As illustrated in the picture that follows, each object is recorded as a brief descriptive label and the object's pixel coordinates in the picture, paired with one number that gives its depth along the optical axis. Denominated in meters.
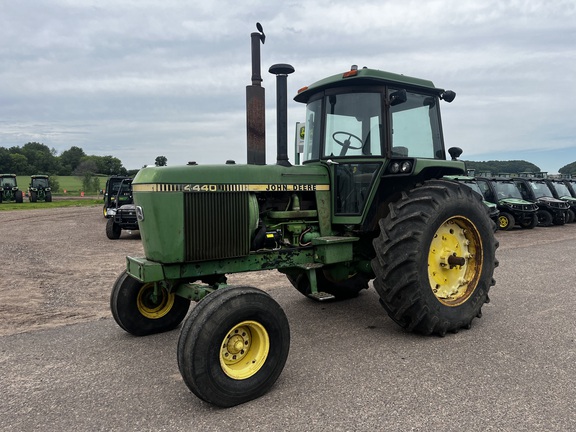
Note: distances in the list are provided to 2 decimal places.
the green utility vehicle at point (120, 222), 12.15
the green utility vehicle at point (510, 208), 14.60
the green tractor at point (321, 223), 3.49
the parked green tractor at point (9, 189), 30.03
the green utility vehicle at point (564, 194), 16.81
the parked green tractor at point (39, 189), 31.48
